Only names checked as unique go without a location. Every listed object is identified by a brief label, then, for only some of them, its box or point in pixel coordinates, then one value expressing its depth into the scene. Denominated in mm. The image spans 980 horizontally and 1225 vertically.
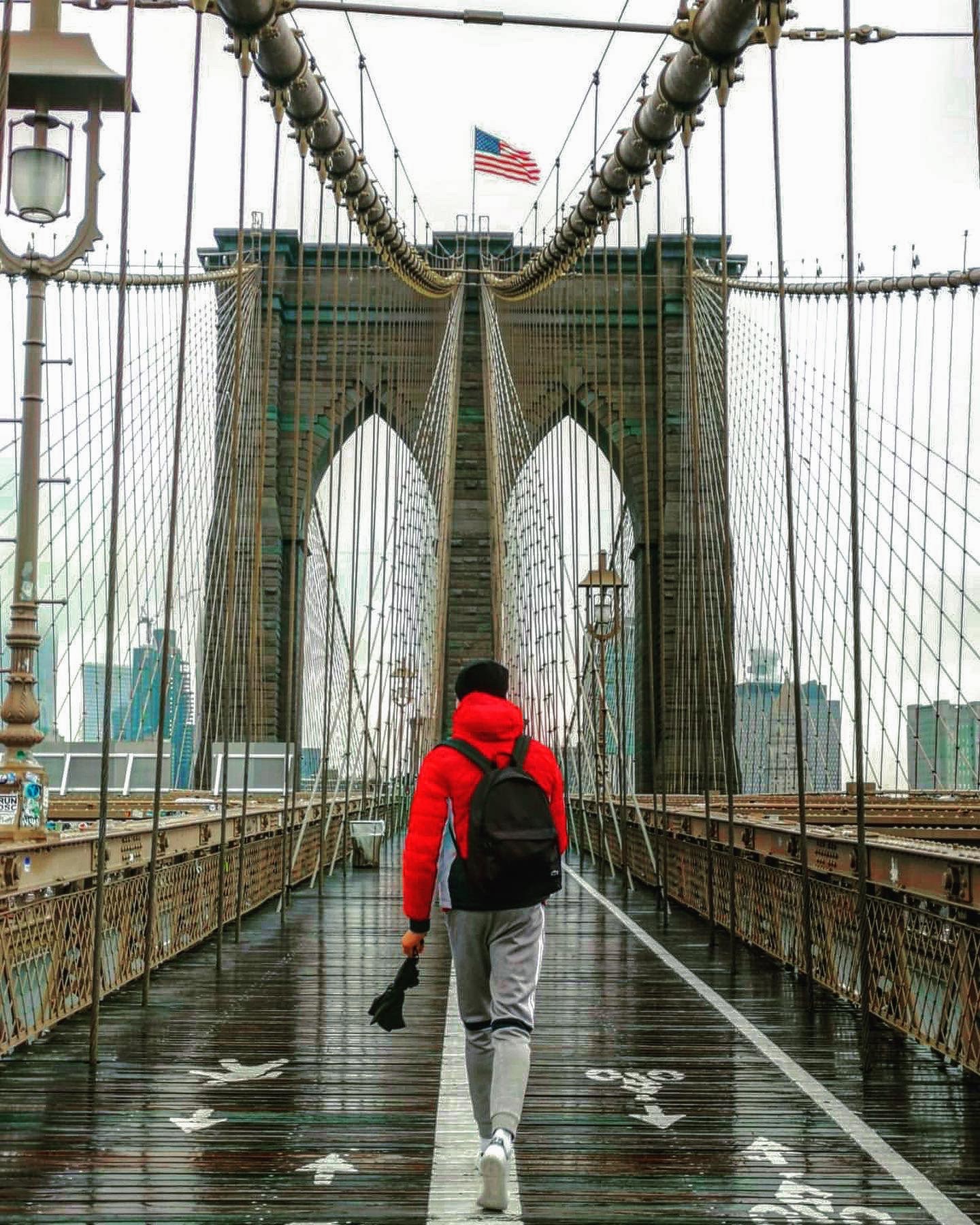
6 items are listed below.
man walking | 3125
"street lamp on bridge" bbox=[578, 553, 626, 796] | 14508
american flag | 21203
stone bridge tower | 28953
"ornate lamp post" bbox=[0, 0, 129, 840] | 6434
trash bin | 14352
